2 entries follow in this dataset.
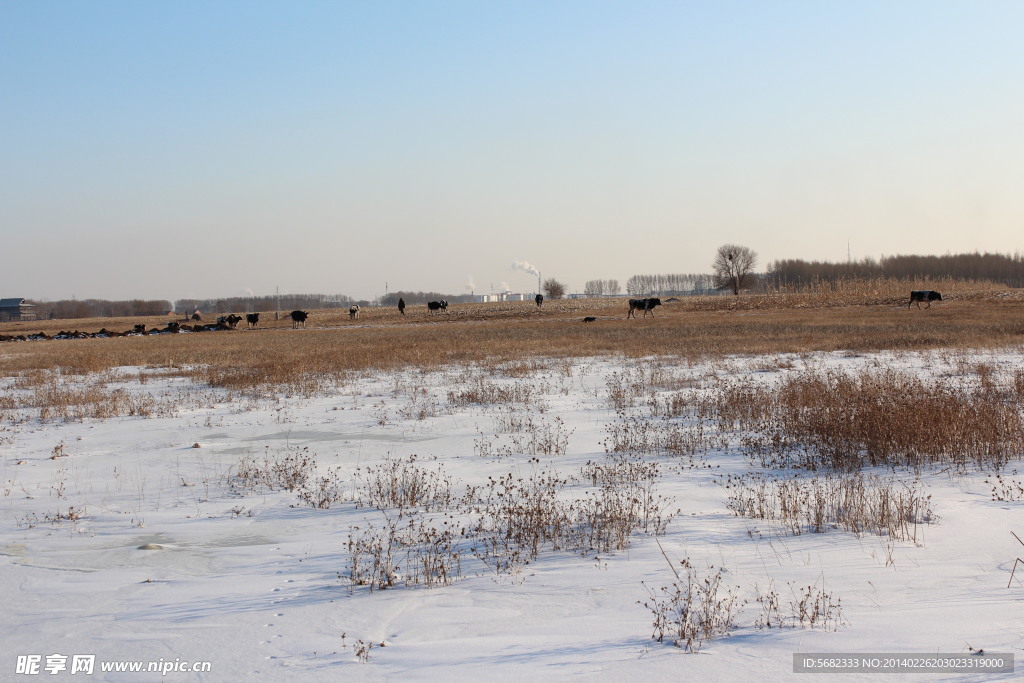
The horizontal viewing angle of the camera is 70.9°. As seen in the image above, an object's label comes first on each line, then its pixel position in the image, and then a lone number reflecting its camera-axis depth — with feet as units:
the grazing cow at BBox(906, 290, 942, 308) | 158.61
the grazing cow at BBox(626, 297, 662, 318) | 176.35
